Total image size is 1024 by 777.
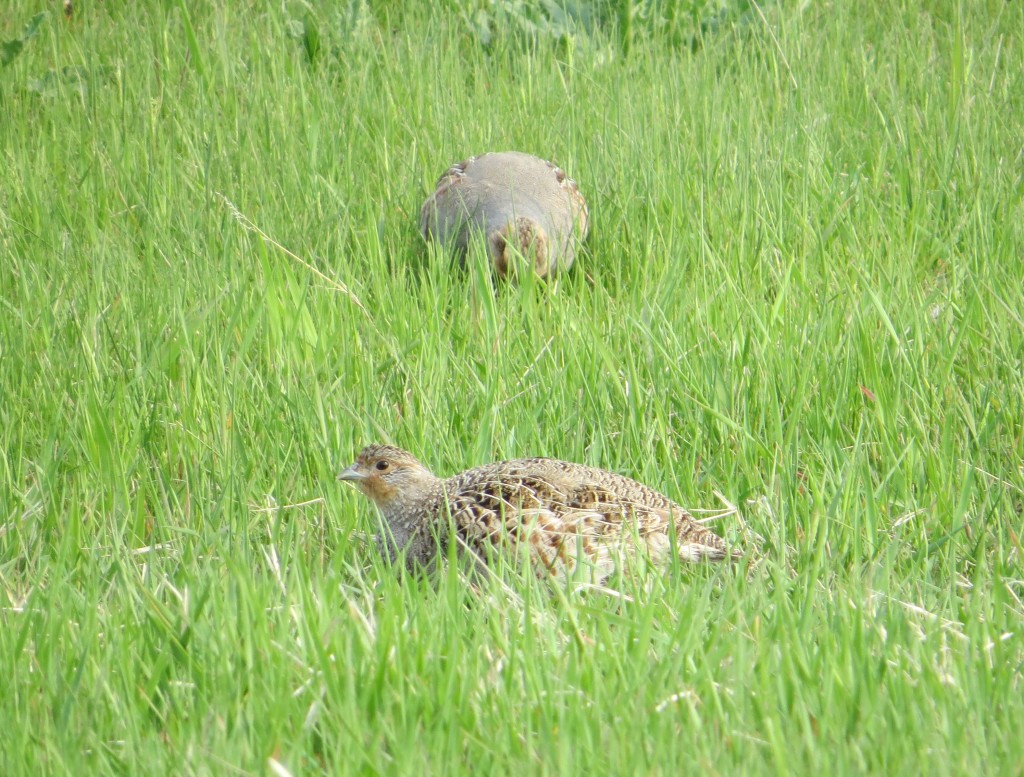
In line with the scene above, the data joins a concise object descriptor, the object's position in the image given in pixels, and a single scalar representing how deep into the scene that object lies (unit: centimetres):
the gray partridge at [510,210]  1145
